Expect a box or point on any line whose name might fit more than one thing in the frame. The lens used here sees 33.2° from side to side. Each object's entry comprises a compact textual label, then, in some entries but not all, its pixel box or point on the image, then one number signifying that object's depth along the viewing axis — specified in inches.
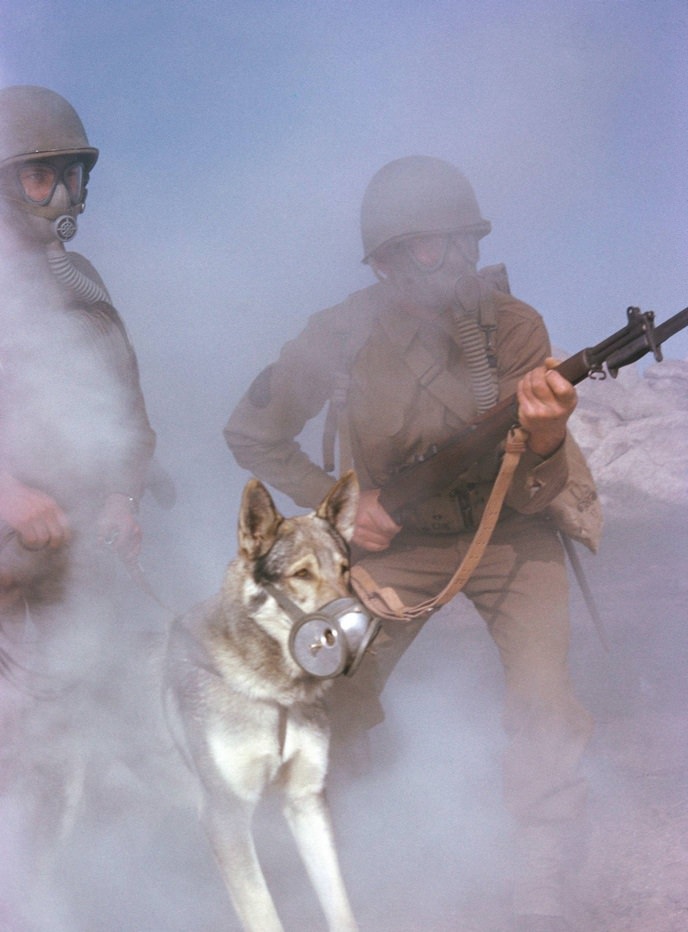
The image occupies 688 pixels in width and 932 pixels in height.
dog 148.1
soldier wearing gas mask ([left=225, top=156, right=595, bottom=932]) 188.2
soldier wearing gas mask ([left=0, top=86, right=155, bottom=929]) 165.3
